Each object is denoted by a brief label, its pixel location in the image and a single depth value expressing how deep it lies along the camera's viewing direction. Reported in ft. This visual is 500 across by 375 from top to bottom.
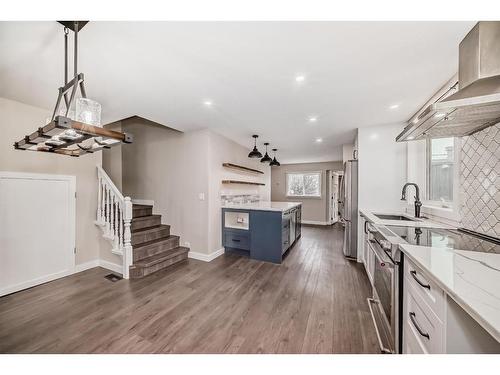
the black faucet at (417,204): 8.14
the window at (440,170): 7.54
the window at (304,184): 24.53
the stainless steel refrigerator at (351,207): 11.48
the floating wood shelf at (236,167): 13.21
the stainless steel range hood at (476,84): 3.69
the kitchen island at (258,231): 11.11
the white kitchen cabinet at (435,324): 2.65
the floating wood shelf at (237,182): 13.22
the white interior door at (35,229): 7.53
